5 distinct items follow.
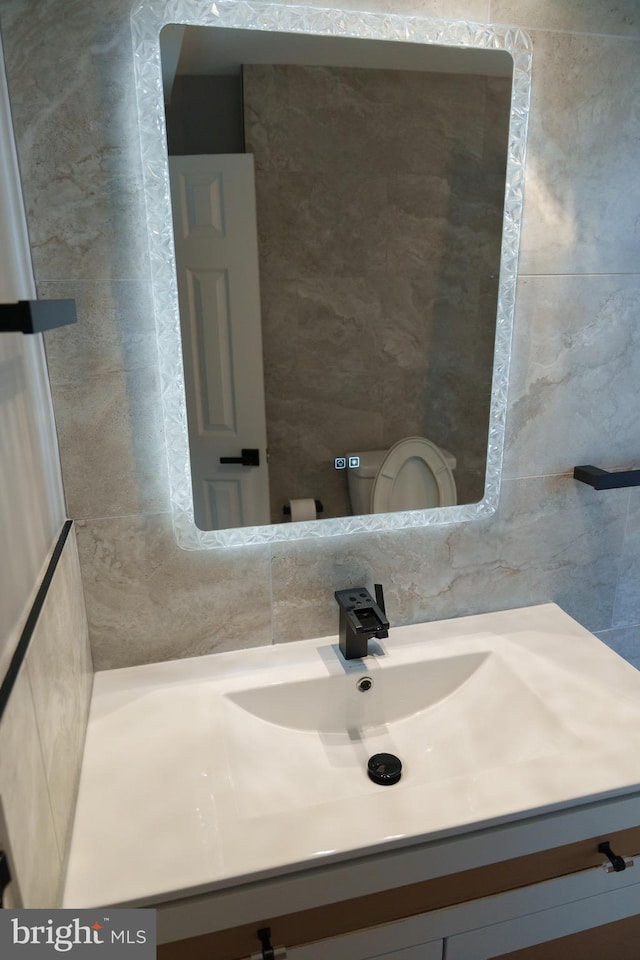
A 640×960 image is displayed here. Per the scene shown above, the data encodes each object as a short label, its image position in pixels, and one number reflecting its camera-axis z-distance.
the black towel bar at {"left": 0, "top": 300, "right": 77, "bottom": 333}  0.55
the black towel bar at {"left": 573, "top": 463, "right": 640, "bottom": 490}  1.30
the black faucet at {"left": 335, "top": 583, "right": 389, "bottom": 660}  1.15
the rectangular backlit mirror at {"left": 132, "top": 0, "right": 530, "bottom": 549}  1.01
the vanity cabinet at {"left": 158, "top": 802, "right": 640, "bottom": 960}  0.86
